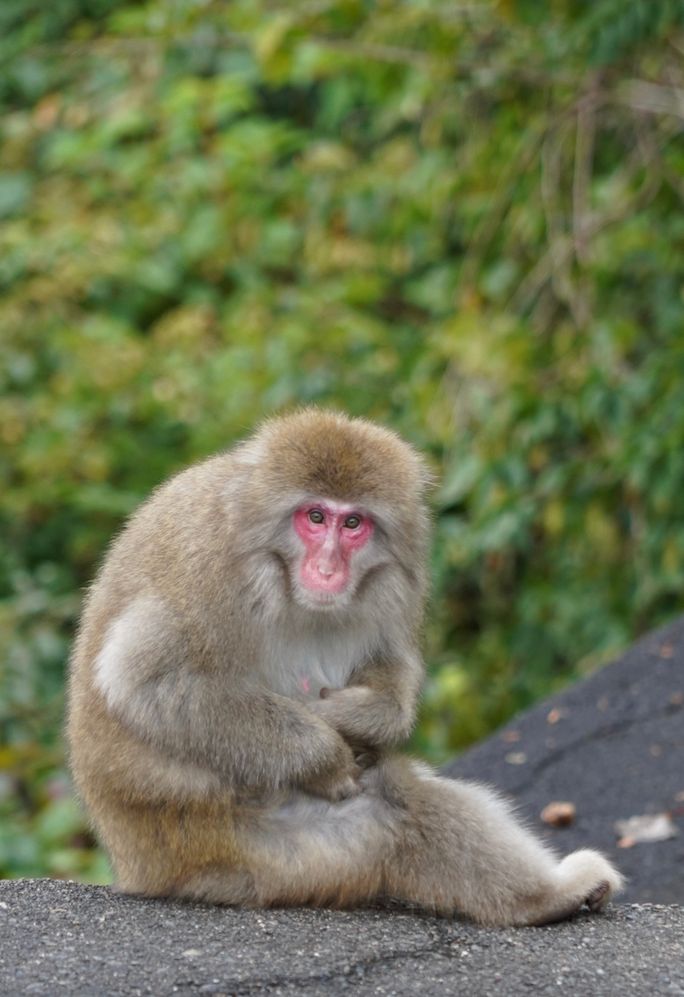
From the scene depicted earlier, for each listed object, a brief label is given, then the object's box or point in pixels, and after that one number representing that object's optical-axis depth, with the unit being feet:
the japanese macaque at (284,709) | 24.79
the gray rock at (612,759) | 39.45
